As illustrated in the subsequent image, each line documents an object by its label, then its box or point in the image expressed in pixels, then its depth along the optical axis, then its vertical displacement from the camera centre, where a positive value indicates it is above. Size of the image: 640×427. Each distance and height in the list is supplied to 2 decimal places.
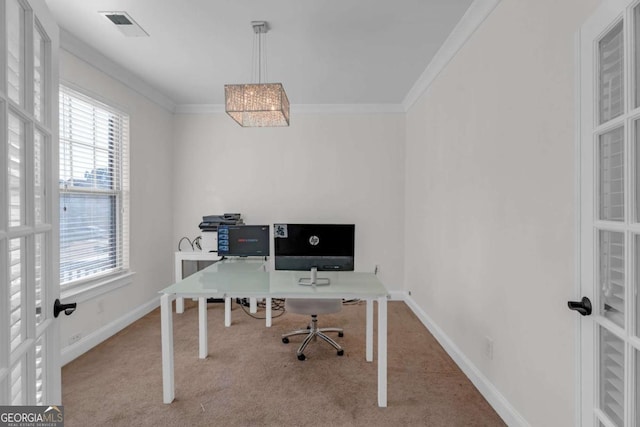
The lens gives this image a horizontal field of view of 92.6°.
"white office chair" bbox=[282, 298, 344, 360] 2.59 -0.83
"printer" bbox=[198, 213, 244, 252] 3.79 -0.28
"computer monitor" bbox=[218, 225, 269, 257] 3.17 -0.31
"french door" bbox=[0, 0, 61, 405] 0.84 +0.02
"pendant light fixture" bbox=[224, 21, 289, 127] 2.16 +0.80
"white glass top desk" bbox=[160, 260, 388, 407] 2.00 -0.54
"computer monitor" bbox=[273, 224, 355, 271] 2.25 -0.24
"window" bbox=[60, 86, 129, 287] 2.55 +0.20
